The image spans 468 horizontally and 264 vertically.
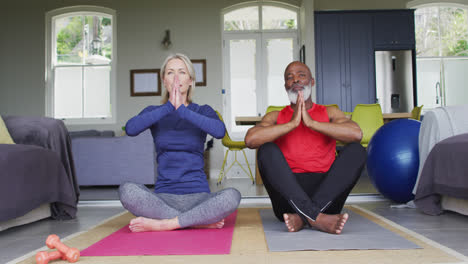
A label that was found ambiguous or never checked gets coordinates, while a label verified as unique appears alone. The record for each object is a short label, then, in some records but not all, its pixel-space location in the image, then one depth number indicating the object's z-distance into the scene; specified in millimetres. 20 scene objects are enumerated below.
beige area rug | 1429
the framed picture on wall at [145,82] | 7395
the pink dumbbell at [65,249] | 1460
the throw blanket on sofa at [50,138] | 2691
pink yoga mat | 1582
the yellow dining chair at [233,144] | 5172
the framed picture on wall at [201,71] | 7352
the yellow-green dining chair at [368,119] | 4848
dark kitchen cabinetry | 6762
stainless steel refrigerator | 6656
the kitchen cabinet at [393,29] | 6789
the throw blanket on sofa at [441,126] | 2613
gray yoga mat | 1616
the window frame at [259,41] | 7402
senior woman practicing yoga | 1942
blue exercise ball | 2805
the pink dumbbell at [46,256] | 1433
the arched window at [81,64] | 7555
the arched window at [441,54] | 7254
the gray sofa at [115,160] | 4840
